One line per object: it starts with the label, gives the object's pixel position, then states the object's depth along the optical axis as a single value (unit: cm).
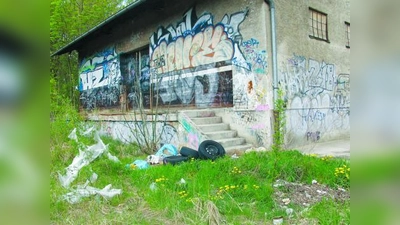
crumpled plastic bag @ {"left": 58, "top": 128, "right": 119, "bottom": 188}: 450
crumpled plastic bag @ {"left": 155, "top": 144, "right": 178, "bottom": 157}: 718
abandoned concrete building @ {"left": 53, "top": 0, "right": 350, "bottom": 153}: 742
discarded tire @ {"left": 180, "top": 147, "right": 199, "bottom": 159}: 638
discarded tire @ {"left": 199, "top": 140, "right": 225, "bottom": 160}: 624
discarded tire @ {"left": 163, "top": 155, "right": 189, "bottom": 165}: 615
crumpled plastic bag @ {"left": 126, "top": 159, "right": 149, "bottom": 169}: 594
